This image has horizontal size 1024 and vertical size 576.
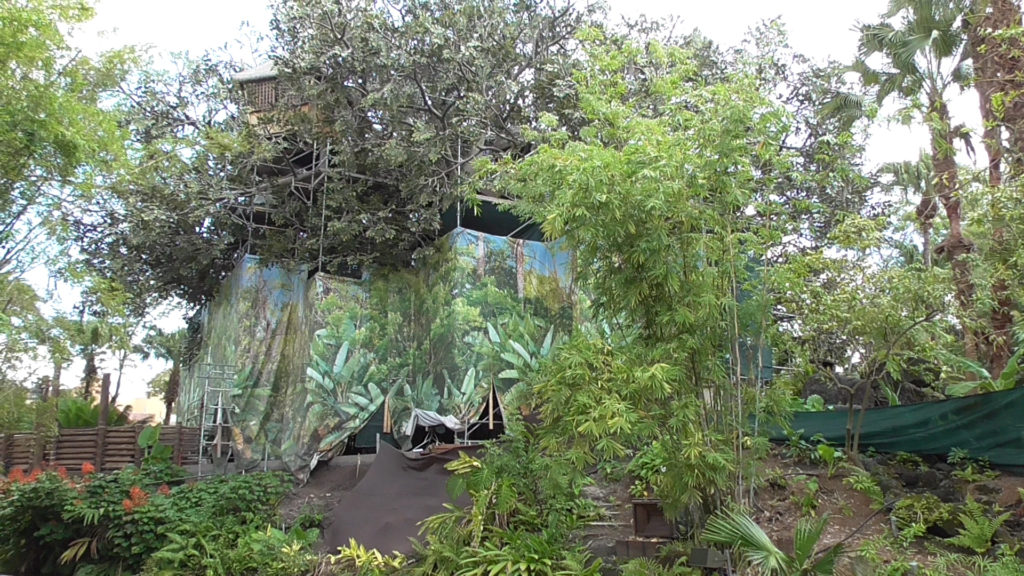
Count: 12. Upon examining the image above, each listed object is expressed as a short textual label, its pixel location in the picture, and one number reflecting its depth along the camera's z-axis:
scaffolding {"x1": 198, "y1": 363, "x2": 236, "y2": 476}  14.99
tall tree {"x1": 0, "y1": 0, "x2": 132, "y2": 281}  9.45
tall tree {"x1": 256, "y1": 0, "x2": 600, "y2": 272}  13.05
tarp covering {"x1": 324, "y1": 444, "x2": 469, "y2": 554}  10.03
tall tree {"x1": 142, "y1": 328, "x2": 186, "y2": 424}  28.23
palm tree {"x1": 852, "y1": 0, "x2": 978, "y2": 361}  10.33
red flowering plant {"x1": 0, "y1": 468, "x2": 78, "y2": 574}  10.46
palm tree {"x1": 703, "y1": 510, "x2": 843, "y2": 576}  6.34
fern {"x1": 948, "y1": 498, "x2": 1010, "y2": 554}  7.53
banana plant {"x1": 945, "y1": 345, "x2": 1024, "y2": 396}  9.99
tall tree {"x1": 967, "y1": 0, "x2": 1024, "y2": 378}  8.17
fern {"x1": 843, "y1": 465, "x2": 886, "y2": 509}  9.07
